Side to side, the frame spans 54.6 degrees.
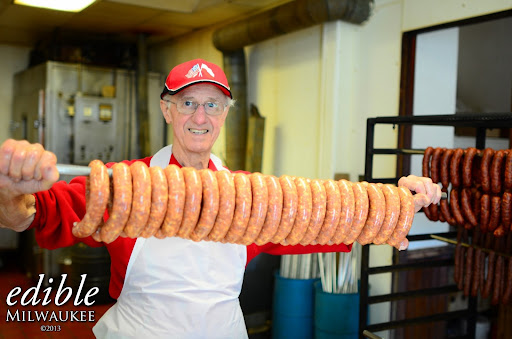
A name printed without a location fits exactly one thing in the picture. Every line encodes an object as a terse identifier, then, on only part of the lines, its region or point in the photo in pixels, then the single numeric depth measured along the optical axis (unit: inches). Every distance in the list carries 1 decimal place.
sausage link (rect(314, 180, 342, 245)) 61.0
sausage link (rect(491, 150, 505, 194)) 97.0
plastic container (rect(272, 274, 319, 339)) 163.6
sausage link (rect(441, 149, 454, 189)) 107.4
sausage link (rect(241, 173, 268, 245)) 57.1
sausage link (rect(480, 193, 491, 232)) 100.5
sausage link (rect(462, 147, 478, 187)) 103.8
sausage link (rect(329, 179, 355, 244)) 61.7
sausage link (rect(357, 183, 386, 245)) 62.6
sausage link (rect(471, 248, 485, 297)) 118.7
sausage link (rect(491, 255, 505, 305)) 114.0
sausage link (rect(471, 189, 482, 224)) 103.7
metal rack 102.0
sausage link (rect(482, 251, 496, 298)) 115.6
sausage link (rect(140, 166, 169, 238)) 53.1
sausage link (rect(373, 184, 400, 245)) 63.2
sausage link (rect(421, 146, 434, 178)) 111.0
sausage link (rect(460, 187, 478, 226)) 104.8
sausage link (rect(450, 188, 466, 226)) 106.7
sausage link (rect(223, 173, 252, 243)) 56.5
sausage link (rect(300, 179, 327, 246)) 60.4
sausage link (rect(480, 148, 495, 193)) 99.1
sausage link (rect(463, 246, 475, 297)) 120.3
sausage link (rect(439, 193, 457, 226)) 108.0
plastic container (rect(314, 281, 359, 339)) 149.4
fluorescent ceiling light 198.6
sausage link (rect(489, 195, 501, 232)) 98.8
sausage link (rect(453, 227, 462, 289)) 122.3
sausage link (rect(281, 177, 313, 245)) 59.4
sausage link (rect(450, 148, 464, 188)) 105.7
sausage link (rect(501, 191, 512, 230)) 96.2
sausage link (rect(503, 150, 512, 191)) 94.5
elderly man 66.6
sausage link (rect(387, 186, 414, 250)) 64.1
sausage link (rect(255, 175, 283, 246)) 58.0
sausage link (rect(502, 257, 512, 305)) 111.3
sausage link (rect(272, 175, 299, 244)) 58.7
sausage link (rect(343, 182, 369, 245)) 62.4
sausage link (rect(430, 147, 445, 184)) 109.5
